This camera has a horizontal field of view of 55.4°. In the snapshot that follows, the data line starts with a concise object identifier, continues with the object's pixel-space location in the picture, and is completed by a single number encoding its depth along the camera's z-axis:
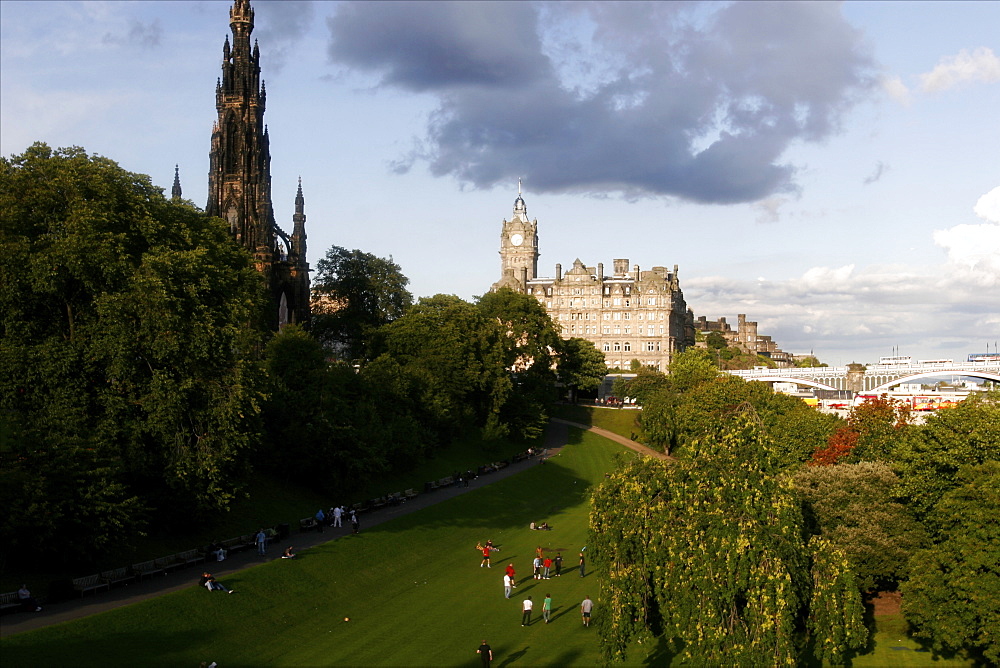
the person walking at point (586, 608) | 36.34
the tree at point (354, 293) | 101.62
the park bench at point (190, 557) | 38.75
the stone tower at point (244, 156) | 87.38
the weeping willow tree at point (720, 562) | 26.25
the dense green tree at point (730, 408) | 63.22
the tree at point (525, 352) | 86.81
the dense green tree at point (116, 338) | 38.72
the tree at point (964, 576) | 33.41
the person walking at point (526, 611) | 36.41
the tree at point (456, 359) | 78.00
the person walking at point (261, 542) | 41.42
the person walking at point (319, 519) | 47.47
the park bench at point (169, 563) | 37.62
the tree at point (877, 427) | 51.44
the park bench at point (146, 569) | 36.00
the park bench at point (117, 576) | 34.87
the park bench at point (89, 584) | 33.41
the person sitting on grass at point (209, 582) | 35.41
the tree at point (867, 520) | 39.97
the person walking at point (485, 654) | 30.81
